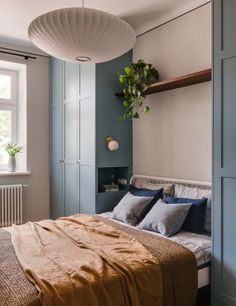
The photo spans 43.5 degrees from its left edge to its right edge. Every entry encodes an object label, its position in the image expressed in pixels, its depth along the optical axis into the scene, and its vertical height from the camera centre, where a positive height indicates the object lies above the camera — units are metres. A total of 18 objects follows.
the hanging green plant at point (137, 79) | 3.07 +0.77
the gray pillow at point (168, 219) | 2.39 -0.55
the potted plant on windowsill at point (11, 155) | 4.05 -0.04
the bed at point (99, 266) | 1.52 -0.68
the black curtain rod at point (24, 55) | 3.89 +1.31
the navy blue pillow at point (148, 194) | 2.82 -0.42
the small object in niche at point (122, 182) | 3.56 -0.36
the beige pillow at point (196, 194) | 2.48 -0.38
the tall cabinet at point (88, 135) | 3.33 +0.20
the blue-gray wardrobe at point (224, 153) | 2.02 -0.01
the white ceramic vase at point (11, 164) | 4.05 -0.16
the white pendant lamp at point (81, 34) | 1.63 +0.70
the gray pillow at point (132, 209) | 2.77 -0.54
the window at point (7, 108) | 4.20 +0.63
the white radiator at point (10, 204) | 3.83 -0.69
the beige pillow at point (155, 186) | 2.92 -0.35
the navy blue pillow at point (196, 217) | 2.43 -0.53
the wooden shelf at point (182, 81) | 2.56 +0.66
